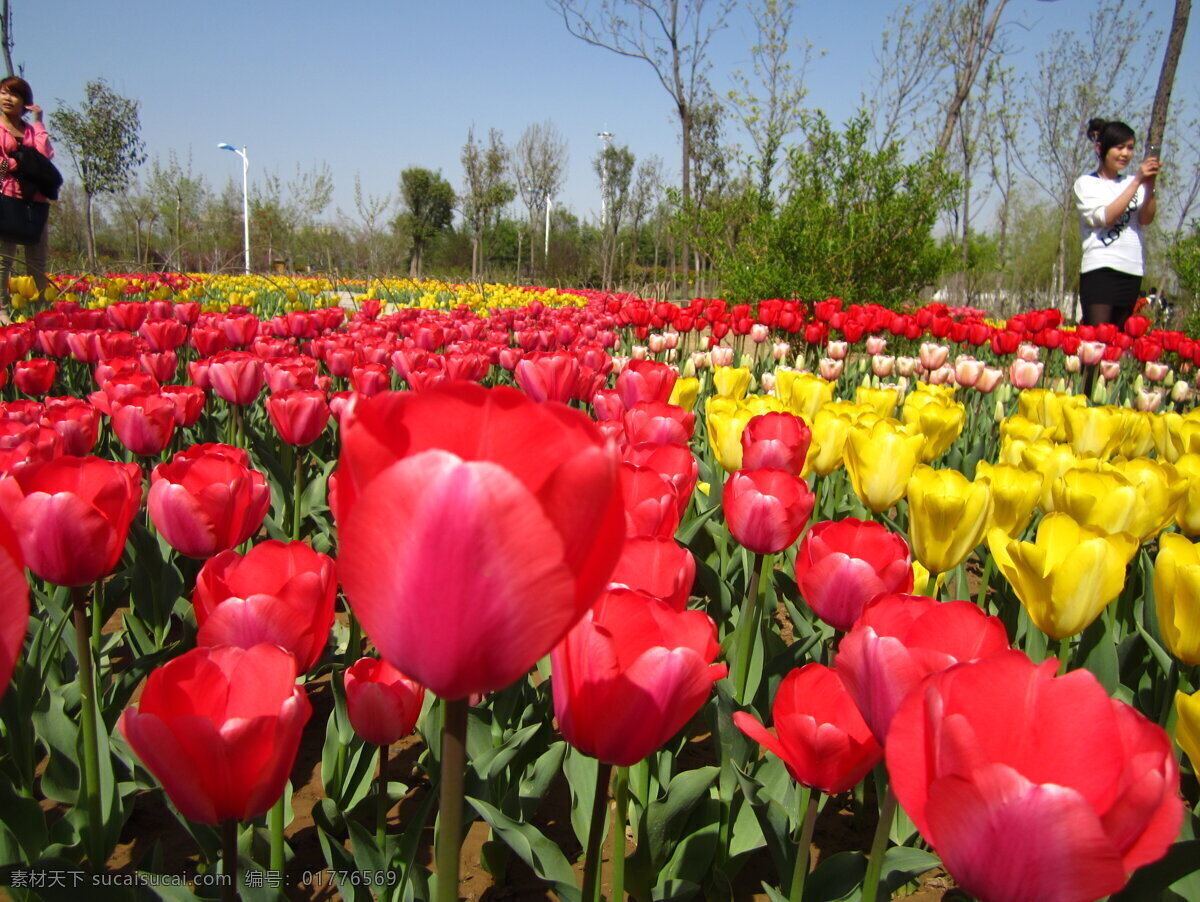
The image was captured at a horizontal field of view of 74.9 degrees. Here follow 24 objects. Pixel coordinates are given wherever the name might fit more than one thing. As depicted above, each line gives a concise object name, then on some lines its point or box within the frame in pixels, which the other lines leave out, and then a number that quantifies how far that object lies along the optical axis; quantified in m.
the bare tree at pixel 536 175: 29.61
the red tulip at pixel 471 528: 0.45
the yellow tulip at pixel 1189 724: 0.93
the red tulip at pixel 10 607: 0.50
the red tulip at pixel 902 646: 0.71
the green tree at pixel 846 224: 8.80
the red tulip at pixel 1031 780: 0.52
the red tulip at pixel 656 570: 0.95
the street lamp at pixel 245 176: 26.94
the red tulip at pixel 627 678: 0.70
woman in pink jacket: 5.39
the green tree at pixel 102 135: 17.20
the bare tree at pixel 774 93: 15.75
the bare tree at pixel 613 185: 26.44
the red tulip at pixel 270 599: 0.89
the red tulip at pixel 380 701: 1.08
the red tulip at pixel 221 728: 0.67
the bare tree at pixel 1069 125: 21.53
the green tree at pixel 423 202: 41.25
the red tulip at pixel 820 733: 0.86
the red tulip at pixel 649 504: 1.17
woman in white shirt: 5.80
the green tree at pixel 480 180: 25.62
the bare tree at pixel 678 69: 16.47
